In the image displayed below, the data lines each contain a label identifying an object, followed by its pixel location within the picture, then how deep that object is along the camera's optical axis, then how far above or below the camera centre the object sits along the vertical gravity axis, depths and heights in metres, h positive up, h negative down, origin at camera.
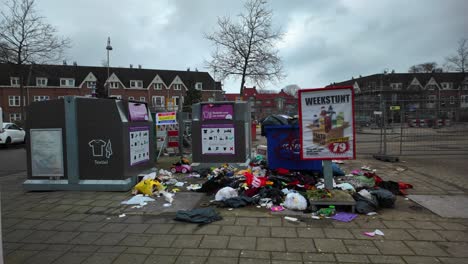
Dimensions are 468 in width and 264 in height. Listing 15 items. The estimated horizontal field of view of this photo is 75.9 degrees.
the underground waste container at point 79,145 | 6.42 -0.38
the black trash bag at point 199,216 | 4.34 -1.35
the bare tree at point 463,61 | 40.44 +8.01
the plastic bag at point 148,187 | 5.91 -1.21
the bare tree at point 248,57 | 22.72 +5.15
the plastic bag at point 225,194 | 5.38 -1.25
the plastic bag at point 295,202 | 4.76 -1.26
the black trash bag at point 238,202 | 5.02 -1.31
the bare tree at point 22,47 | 22.14 +6.24
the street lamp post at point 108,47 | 24.17 +6.45
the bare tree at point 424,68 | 72.00 +13.09
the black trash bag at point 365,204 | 4.60 -1.29
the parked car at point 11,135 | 18.27 -0.38
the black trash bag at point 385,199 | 4.85 -1.25
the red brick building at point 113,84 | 54.03 +8.78
